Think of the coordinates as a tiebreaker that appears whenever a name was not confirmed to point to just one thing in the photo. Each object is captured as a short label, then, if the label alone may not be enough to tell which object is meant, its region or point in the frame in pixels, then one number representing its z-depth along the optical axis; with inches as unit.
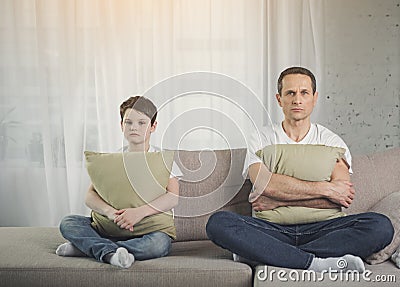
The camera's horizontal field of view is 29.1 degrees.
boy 110.0
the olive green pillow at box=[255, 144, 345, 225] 118.6
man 108.6
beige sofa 105.7
